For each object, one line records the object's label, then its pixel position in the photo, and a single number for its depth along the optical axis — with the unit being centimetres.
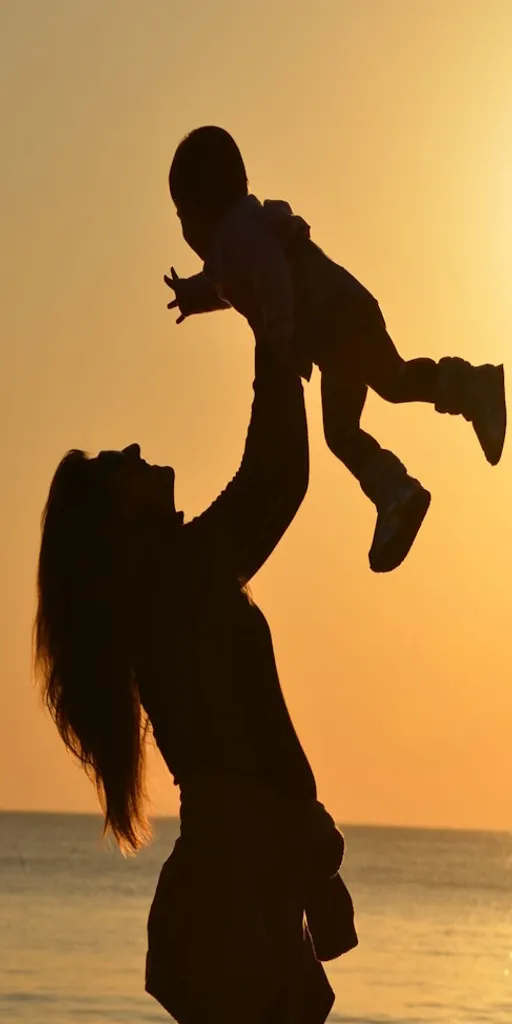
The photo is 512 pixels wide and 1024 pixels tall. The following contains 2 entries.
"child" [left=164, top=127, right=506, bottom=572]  751
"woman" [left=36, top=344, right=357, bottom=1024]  645
